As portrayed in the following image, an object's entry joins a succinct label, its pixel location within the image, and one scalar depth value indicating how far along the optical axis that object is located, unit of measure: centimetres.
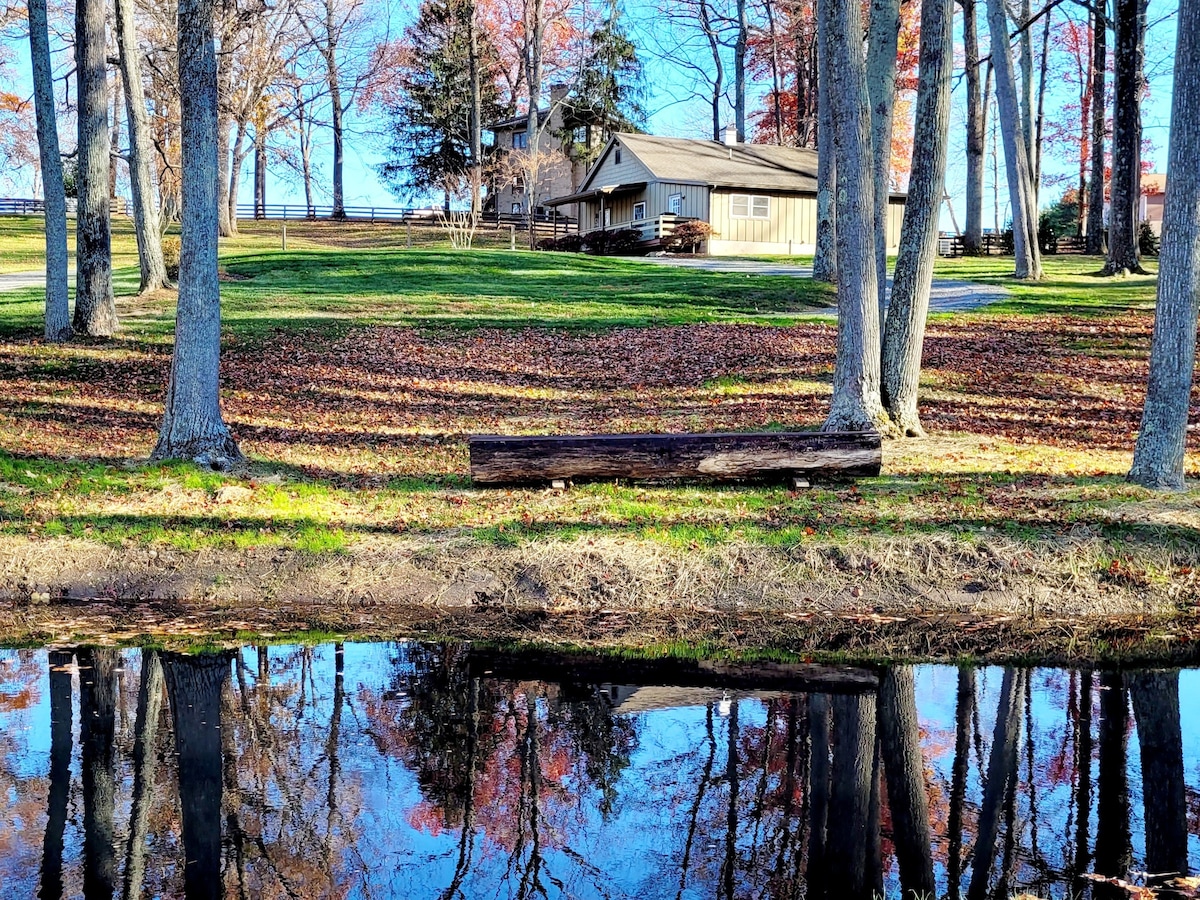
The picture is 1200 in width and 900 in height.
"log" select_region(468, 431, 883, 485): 1090
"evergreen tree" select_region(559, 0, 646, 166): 5344
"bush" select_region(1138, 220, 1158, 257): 3755
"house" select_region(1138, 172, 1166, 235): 6638
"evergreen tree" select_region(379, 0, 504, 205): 5197
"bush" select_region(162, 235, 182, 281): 2522
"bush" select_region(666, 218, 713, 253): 3853
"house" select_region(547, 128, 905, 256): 3991
